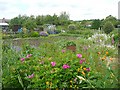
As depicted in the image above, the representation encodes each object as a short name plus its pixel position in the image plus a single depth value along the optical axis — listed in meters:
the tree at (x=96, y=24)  14.89
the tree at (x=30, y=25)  14.15
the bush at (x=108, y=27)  11.49
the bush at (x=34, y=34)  10.38
